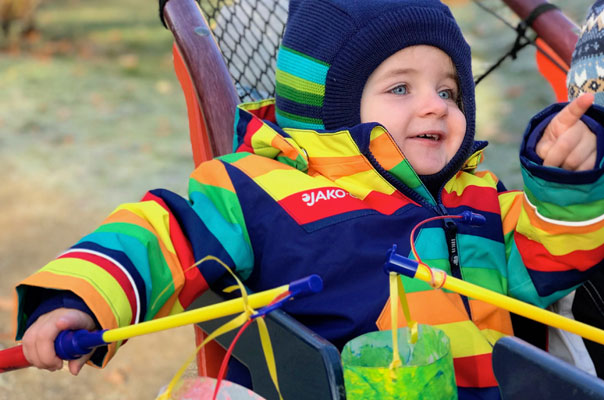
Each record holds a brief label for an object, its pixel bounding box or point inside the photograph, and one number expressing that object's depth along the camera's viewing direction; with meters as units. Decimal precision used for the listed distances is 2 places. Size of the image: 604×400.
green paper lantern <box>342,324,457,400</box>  0.99
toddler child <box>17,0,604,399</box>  1.29
